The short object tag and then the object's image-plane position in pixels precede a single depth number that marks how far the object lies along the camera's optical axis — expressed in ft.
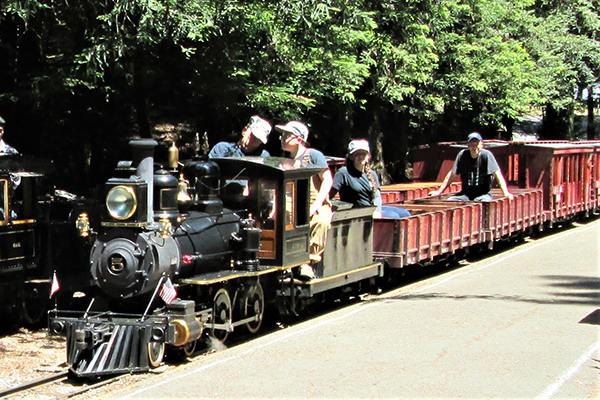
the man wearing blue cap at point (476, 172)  53.42
